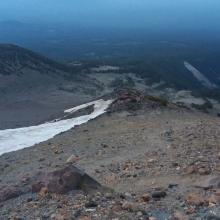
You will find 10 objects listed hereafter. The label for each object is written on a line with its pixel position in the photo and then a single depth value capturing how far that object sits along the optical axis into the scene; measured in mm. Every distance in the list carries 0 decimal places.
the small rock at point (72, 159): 9981
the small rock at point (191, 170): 7523
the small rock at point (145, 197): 6244
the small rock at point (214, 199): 5848
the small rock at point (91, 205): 6029
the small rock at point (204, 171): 7324
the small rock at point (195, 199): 5867
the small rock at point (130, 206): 5839
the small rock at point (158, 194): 6378
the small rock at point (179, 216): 5524
